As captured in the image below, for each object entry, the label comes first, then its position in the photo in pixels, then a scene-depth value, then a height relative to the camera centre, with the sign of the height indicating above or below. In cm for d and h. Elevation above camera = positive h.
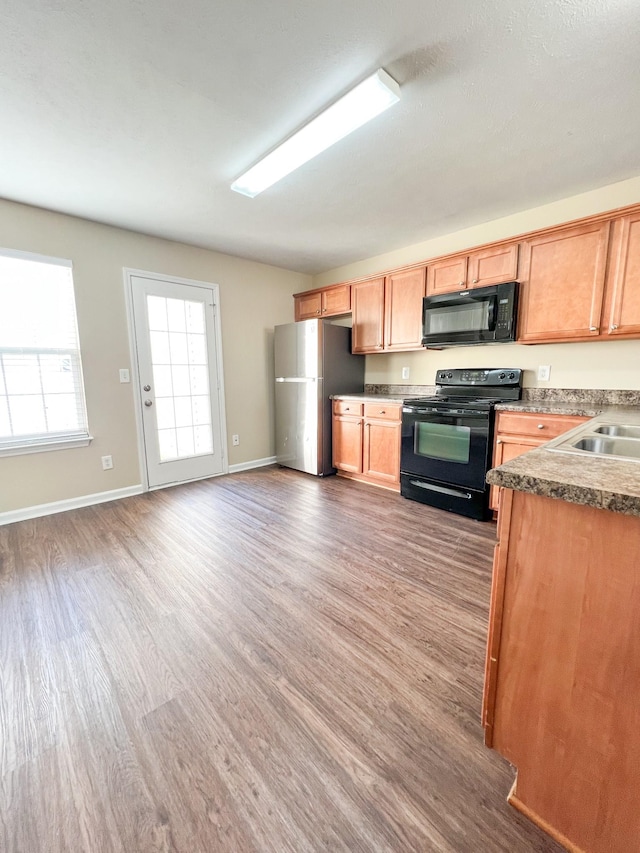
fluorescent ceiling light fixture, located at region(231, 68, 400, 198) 154 +124
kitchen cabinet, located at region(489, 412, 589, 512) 238 -40
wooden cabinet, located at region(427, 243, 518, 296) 273 +86
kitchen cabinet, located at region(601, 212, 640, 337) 222 +60
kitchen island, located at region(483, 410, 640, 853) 74 -63
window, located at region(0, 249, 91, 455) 270 +15
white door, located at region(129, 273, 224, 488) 341 -2
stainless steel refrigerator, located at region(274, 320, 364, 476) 379 -8
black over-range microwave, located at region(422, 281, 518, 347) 272 +48
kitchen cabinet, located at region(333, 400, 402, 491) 338 -68
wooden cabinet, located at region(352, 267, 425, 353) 335 +63
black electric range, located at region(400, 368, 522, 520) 272 -53
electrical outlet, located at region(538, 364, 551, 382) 286 +1
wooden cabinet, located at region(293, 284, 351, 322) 397 +87
